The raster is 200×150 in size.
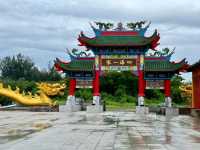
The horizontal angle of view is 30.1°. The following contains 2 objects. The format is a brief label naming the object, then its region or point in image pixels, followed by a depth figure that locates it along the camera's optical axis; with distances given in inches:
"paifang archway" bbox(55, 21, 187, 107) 1378.5
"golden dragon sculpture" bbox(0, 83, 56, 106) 1576.6
